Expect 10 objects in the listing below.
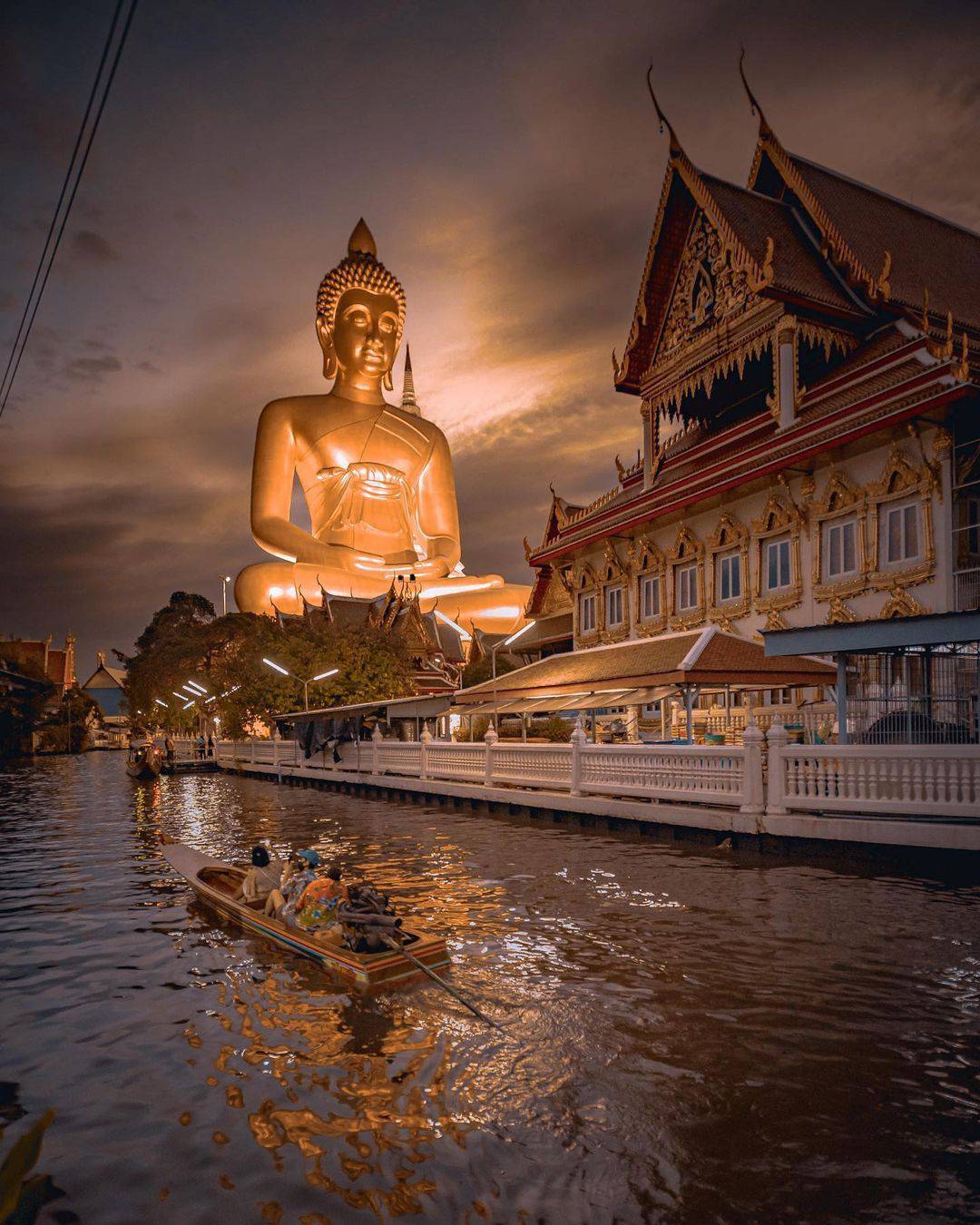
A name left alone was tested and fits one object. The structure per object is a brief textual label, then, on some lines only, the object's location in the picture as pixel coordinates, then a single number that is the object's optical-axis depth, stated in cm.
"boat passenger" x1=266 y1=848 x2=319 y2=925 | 916
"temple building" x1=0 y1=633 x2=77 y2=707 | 6800
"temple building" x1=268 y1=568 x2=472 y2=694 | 4303
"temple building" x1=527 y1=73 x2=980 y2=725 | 1731
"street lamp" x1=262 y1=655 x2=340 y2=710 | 3338
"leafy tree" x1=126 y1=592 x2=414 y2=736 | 3572
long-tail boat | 764
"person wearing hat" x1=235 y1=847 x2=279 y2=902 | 1013
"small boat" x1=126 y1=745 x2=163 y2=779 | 3578
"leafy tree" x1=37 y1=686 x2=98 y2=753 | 7019
